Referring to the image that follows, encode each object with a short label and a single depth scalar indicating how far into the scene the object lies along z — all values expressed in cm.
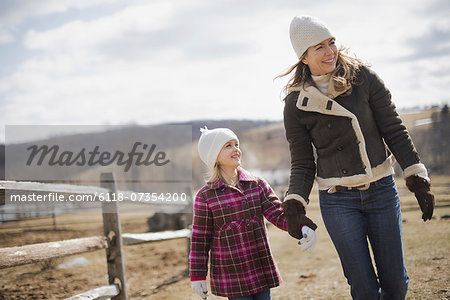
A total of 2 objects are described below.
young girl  263
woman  229
